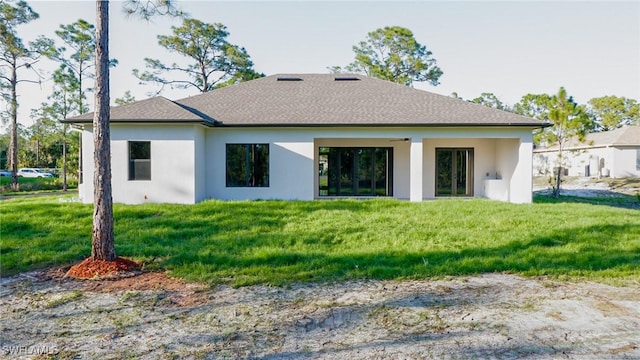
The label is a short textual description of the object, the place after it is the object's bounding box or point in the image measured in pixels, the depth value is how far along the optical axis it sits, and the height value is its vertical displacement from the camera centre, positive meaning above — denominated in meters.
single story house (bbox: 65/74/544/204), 12.48 +1.00
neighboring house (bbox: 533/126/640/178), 28.80 +1.48
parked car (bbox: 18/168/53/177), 36.94 +0.18
